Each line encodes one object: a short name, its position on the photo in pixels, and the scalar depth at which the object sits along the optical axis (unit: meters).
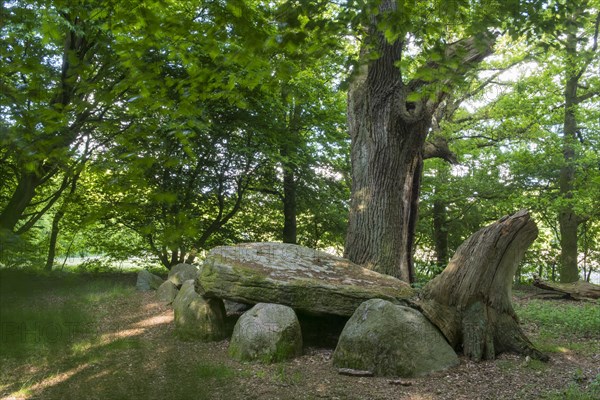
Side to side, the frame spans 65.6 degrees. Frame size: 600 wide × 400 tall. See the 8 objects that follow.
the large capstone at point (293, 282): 6.25
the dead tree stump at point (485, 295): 5.60
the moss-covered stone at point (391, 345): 5.19
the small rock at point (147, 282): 10.58
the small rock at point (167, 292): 9.28
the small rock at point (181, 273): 9.82
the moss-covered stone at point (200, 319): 6.63
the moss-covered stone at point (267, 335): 5.63
